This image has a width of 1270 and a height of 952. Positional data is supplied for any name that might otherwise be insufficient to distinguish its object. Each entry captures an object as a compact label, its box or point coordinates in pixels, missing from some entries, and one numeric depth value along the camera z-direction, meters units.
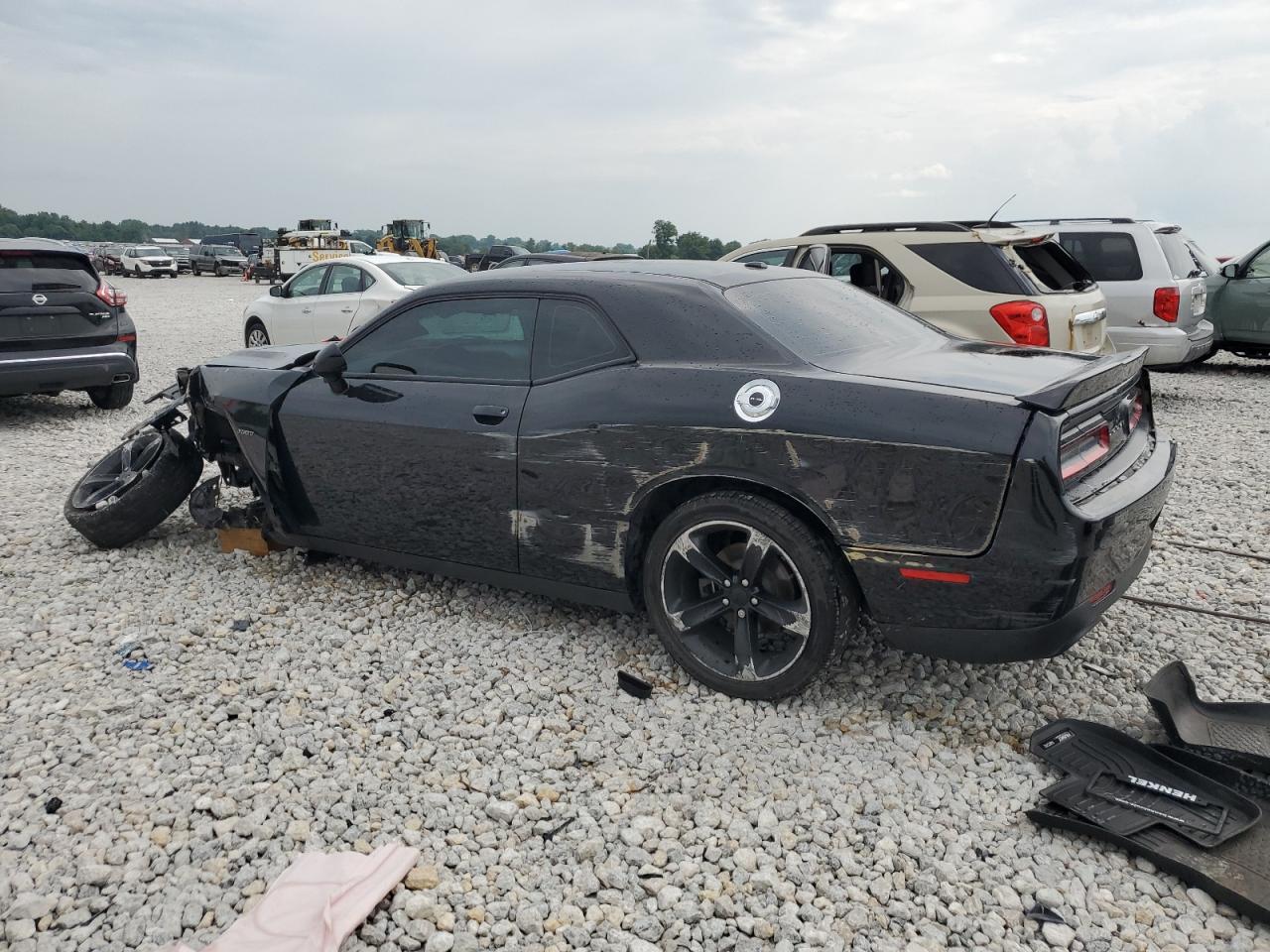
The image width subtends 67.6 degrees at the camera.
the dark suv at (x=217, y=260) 47.72
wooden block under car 5.16
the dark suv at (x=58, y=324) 8.23
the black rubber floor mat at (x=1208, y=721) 2.99
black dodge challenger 2.95
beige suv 6.82
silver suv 9.39
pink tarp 2.38
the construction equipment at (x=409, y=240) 39.62
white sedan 11.07
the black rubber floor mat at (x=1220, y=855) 2.45
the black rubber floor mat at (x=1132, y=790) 2.68
